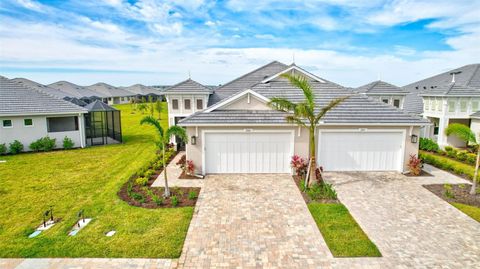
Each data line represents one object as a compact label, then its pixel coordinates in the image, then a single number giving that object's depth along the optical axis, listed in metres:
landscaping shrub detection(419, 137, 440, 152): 19.07
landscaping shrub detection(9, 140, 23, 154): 18.23
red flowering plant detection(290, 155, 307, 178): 13.07
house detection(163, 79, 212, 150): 19.12
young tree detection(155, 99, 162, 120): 42.28
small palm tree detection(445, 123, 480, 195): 12.10
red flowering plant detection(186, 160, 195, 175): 13.17
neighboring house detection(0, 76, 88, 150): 18.47
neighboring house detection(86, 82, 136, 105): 66.29
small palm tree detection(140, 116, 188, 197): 10.53
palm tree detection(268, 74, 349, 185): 10.59
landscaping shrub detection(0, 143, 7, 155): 17.85
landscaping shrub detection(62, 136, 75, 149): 19.81
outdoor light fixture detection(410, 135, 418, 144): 13.52
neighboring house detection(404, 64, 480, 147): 20.48
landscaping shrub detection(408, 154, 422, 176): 13.27
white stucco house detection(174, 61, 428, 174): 13.33
